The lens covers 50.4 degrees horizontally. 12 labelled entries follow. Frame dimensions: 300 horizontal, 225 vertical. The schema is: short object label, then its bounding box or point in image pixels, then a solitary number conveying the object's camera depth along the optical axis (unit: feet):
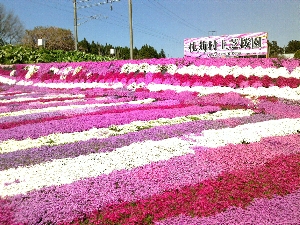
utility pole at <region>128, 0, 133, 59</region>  117.19
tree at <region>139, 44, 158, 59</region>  383.39
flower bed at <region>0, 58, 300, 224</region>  17.57
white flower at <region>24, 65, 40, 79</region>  96.58
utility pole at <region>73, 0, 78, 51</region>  157.89
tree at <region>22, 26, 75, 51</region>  265.95
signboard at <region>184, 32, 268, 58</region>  122.83
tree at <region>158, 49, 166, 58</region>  440.66
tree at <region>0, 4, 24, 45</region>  249.55
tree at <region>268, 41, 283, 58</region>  286.95
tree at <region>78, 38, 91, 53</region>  369.79
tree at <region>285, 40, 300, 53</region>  326.65
